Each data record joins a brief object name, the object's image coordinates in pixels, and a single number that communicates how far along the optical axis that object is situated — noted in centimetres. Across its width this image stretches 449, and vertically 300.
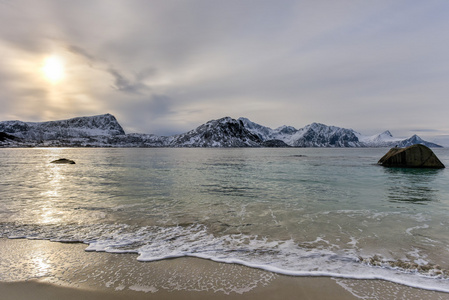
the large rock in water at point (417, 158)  3275
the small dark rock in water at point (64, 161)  4570
